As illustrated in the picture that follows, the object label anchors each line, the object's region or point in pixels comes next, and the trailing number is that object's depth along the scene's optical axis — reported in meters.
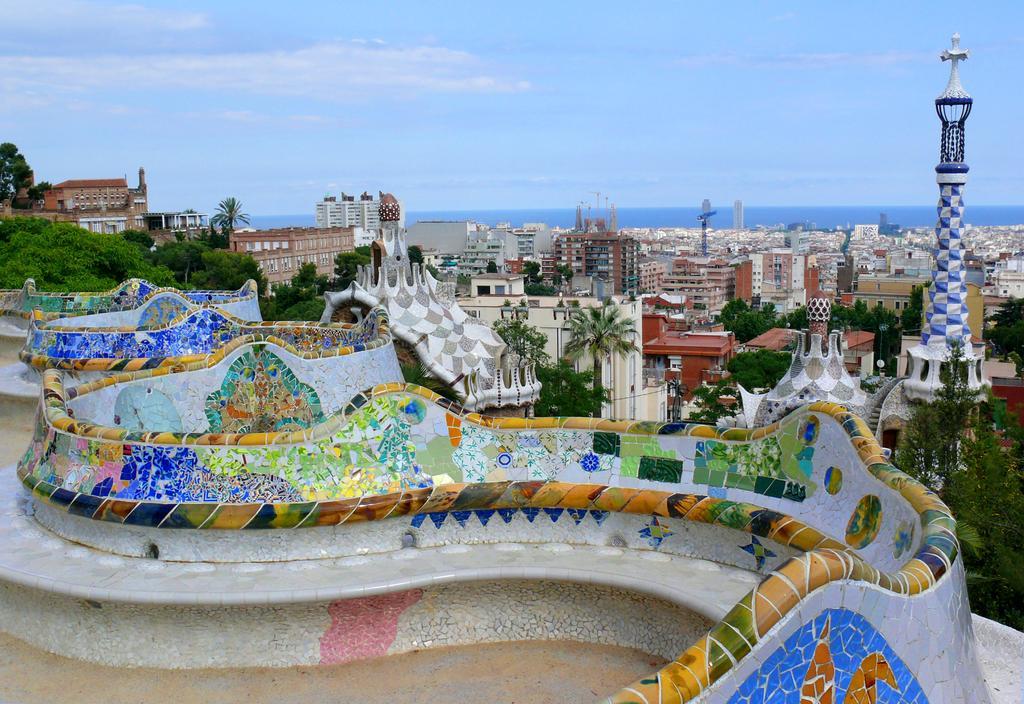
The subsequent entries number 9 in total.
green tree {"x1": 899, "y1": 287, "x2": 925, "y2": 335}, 70.25
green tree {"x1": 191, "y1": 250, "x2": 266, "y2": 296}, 52.91
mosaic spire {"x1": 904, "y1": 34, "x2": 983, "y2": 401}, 20.09
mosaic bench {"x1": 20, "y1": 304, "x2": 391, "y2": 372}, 11.97
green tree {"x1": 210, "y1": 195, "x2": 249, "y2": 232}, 83.44
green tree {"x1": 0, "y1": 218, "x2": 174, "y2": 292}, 25.11
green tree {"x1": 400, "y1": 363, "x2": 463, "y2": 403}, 20.50
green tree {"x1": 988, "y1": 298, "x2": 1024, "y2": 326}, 72.56
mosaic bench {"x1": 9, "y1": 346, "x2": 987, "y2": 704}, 7.19
